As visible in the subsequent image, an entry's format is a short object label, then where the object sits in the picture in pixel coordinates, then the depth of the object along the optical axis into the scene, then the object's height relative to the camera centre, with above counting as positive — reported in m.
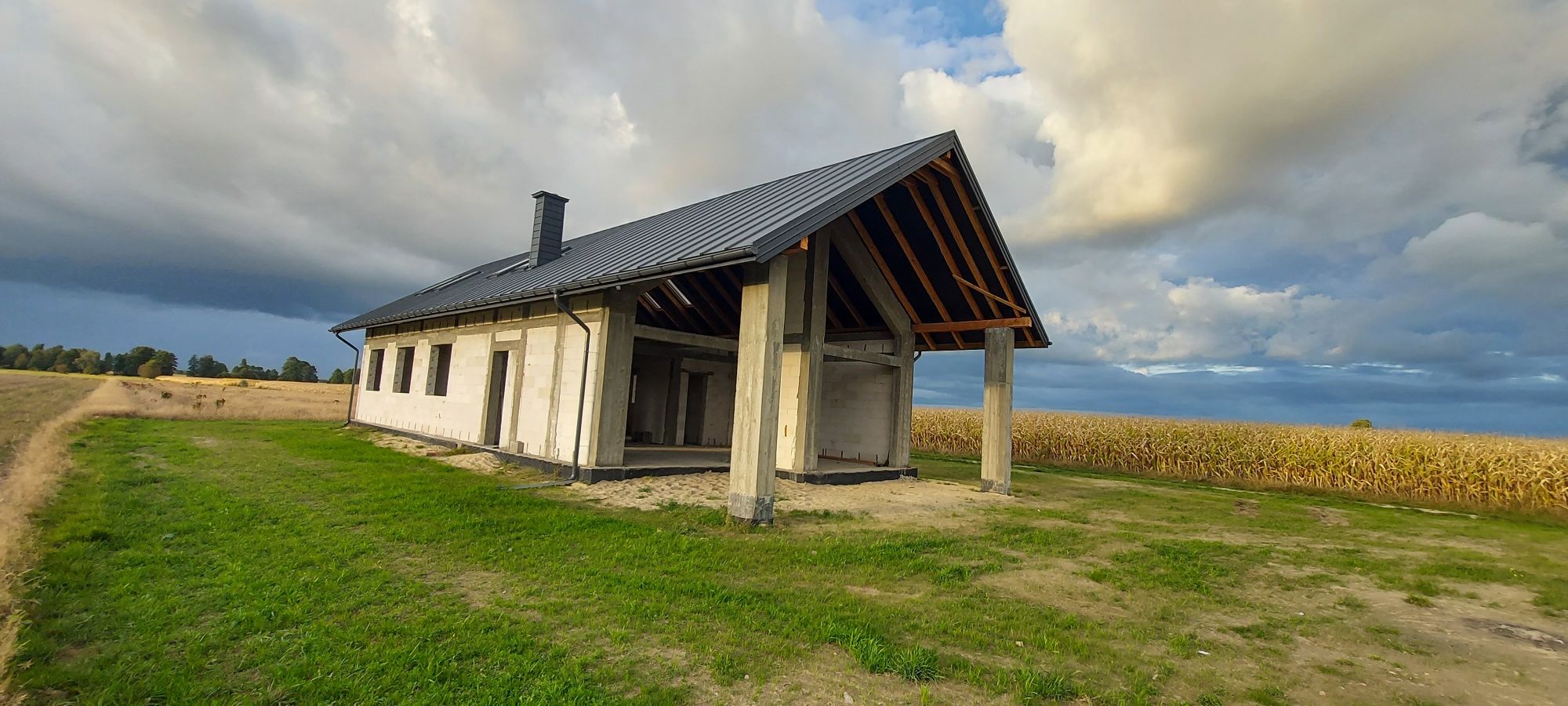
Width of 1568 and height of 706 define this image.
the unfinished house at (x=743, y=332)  7.99 +1.43
